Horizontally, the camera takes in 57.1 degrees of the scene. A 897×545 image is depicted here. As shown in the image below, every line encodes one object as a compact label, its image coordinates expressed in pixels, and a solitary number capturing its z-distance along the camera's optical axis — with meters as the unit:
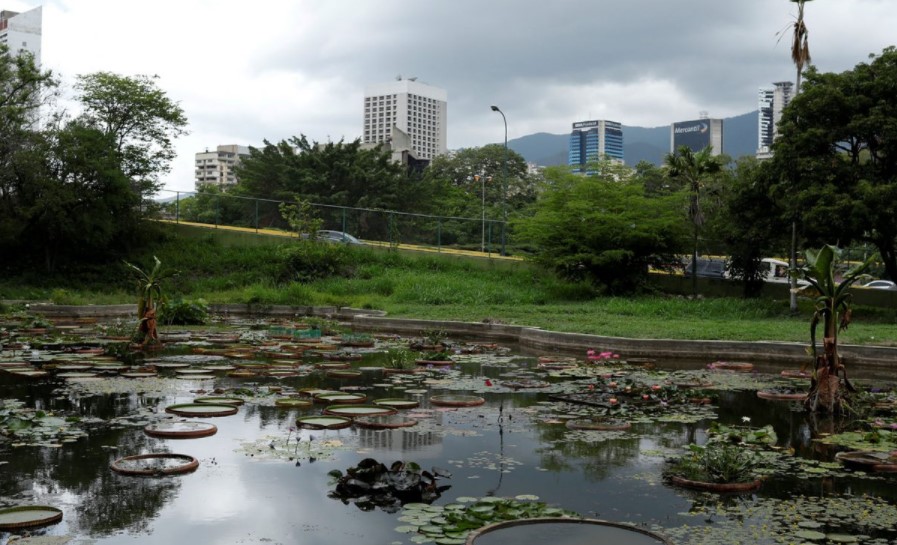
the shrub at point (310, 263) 31.66
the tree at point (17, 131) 28.94
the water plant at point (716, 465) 6.07
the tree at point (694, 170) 28.09
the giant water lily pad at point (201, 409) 8.53
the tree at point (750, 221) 24.42
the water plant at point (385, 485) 5.61
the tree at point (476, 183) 56.34
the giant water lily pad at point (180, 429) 7.45
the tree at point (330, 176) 47.81
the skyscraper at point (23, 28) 93.94
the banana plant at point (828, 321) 8.89
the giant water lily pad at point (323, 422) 7.93
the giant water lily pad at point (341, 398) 9.31
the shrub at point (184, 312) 20.66
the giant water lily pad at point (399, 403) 9.13
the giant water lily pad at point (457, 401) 9.30
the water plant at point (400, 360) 12.58
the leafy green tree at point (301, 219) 33.53
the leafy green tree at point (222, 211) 36.72
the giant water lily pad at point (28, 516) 4.84
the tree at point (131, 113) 38.41
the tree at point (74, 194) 29.36
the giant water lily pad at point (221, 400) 9.07
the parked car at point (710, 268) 33.34
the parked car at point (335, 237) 34.56
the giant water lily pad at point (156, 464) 6.13
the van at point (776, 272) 35.44
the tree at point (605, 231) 28.17
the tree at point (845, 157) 20.62
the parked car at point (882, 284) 39.74
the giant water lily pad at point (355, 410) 8.53
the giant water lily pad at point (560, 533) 4.58
